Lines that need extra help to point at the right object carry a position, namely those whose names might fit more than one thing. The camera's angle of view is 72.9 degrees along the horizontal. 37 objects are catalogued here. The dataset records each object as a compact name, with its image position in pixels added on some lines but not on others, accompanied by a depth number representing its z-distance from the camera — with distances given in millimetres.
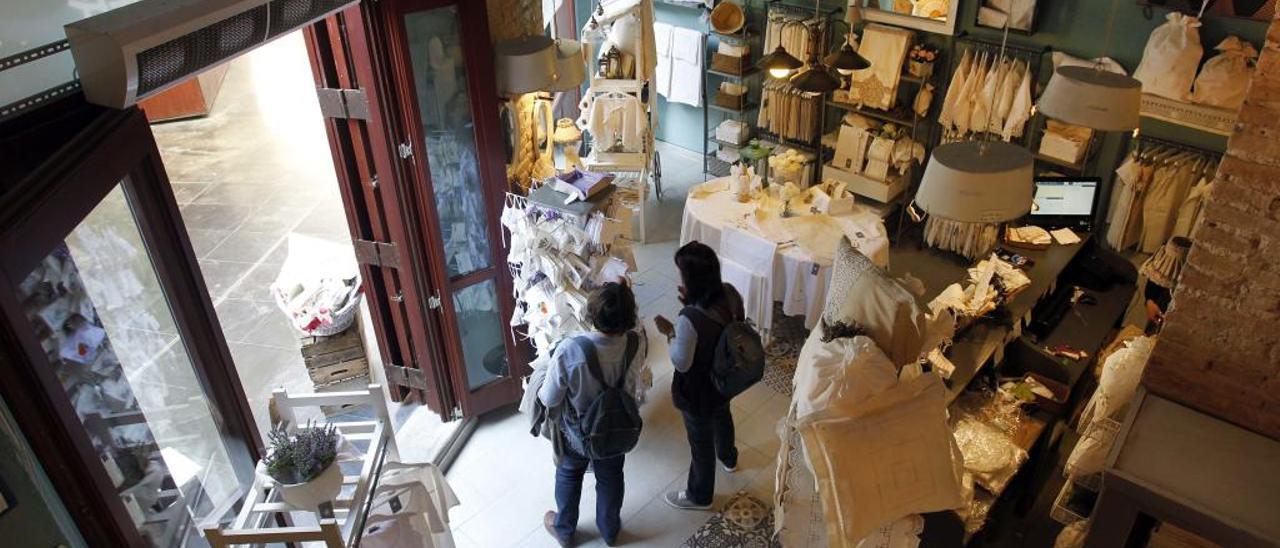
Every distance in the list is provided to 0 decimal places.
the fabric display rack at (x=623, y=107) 6961
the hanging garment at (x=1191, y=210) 5773
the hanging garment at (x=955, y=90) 6578
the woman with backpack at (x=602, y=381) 3826
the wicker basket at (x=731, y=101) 8156
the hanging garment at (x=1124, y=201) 6055
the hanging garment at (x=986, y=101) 6387
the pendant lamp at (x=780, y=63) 5738
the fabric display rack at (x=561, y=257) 4707
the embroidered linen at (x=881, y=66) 6855
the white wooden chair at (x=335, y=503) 2389
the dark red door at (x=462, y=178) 4426
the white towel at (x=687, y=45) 8297
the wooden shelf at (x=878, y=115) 7136
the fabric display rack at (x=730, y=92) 7984
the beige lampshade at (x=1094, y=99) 4352
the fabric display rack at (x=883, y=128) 6930
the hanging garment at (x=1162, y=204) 5902
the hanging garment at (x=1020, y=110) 6293
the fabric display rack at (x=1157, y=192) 5863
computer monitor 6004
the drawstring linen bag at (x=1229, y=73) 5344
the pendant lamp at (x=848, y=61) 5586
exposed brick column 2301
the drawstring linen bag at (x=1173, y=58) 5453
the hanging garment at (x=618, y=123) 7008
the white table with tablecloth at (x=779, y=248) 5629
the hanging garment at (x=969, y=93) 6488
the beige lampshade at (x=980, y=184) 3594
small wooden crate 5203
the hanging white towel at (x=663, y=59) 8523
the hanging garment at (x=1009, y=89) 6363
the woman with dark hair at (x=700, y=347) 4082
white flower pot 2539
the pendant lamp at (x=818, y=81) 5398
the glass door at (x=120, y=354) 1926
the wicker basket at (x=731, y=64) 7938
